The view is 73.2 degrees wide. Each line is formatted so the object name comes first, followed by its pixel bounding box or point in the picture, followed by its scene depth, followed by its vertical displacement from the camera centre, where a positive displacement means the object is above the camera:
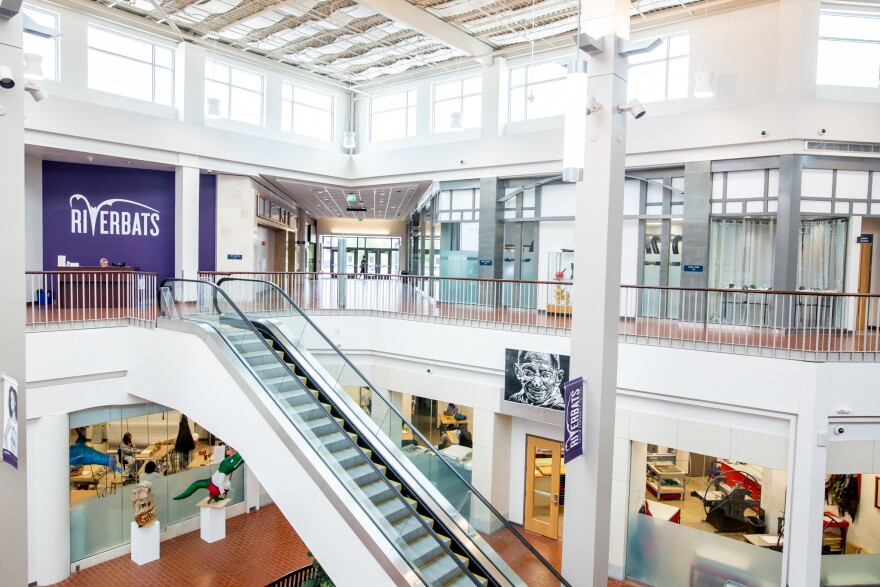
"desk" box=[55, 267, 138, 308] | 11.38 -0.73
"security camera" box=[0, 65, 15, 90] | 5.23 +1.57
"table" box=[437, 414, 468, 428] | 13.52 -3.54
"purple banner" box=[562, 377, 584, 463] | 7.69 -1.97
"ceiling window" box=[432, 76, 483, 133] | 17.59 +5.04
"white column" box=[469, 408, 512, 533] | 12.38 -4.14
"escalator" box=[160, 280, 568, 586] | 7.25 -2.41
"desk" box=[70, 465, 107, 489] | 11.27 -4.22
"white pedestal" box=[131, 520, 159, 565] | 11.22 -5.42
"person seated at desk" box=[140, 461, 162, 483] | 12.27 -4.46
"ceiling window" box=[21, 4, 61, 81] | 13.61 +4.85
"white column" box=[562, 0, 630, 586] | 7.65 -0.33
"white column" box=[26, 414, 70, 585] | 10.34 -4.33
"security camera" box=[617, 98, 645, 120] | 7.34 +2.02
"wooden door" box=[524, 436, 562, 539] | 12.22 -4.54
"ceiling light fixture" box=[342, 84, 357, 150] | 18.58 +3.87
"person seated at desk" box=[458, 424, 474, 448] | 13.24 -3.84
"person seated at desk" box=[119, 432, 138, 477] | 11.94 -3.96
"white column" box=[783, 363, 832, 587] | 8.47 -3.03
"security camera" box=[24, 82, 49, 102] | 5.66 +1.60
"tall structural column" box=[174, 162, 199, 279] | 16.02 +1.05
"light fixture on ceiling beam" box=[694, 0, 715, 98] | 11.39 +3.61
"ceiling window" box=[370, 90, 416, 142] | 19.47 +4.98
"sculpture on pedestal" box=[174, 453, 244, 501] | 11.87 -4.47
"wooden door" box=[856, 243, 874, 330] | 12.54 +0.18
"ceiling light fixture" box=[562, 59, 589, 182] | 5.85 +1.50
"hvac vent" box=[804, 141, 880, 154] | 11.93 +2.60
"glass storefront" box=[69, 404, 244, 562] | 11.26 -4.32
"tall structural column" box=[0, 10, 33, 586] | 5.36 -0.36
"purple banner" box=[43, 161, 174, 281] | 15.08 +1.11
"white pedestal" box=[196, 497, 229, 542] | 12.02 -5.34
